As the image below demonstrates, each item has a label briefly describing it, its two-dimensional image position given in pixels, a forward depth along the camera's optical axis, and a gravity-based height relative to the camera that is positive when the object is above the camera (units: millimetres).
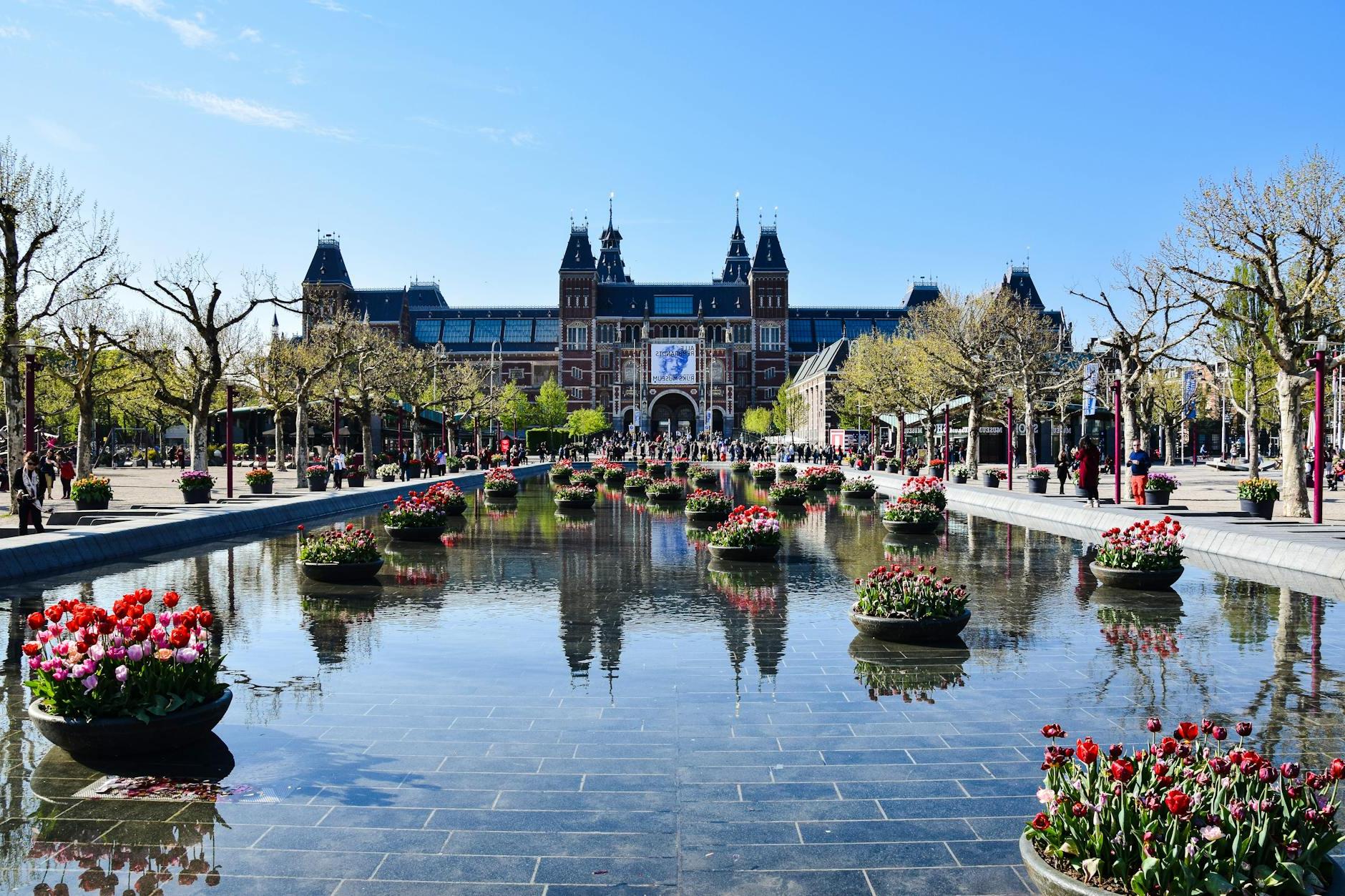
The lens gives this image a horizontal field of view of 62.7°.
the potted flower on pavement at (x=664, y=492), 28828 -1449
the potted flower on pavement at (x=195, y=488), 25266 -1081
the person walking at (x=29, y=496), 16859 -818
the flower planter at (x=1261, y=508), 20984 -1484
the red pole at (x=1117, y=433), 25797 -28
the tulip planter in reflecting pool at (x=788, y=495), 27516 -1490
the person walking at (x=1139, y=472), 24156 -882
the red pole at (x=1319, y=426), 18875 +68
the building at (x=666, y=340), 115750 +10473
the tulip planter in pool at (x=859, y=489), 31281 -1563
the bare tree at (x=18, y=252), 21516 +3991
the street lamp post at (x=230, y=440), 27250 +9
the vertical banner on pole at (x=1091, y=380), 37625 +1846
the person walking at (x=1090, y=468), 24281 -803
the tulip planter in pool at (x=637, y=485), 33375 -1469
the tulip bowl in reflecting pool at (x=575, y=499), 26375 -1469
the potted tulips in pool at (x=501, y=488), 31109 -1412
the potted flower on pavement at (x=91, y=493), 22500 -1058
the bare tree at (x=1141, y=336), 28141 +2582
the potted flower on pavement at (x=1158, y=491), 24234 -1308
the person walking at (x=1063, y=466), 30844 -945
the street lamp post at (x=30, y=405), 18641 +641
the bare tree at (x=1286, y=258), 20734 +3340
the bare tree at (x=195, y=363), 27531 +2553
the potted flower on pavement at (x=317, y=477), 31078 -1044
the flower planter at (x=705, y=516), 21156 -1542
